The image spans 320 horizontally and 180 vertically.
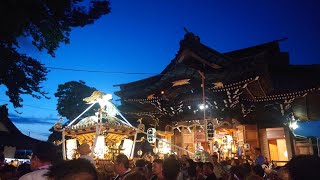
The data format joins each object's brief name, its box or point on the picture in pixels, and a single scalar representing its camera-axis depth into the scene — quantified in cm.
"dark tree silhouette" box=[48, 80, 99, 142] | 3584
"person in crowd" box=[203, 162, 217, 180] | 602
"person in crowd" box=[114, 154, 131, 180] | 521
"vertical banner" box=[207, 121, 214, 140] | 1361
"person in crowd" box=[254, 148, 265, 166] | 1082
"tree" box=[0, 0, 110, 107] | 1047
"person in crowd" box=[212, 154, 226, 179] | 792
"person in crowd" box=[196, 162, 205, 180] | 678
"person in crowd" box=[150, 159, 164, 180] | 554
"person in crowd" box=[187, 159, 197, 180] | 706
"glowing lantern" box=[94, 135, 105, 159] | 899
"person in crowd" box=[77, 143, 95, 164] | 645
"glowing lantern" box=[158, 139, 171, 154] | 1477
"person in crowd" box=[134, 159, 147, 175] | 663
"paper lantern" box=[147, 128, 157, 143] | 1449
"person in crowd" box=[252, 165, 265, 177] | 590
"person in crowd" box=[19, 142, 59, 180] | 357
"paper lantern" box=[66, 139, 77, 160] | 1017
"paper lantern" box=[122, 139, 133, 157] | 1040
